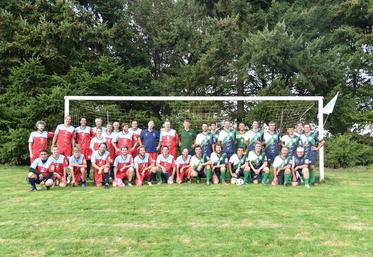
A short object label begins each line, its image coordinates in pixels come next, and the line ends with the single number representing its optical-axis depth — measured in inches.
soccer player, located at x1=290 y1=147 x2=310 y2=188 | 331.4
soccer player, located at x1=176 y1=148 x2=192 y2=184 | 347.3
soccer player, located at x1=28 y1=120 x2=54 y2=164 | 334.0
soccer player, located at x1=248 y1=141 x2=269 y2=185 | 340.2
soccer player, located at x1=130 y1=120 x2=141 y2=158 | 359.3
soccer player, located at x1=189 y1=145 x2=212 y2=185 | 343.6
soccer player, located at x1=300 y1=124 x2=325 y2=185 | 337.4
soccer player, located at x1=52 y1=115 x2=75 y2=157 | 342.6
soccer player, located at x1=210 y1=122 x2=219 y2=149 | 364.3
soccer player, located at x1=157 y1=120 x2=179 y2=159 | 360.5
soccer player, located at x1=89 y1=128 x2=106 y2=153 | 342.6
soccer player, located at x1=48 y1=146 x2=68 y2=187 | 311.3
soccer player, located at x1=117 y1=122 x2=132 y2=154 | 355.3
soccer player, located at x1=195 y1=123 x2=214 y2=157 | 358.9
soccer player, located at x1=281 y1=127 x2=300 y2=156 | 344.8
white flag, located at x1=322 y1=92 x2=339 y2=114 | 371.6
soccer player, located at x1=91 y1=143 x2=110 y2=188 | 324.5
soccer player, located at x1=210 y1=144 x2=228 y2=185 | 341.4
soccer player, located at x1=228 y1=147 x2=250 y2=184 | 338.6
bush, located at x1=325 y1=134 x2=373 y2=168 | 550.6
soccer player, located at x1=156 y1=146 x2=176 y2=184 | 341.7
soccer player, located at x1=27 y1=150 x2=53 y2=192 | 295.0
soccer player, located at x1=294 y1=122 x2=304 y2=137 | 352.5
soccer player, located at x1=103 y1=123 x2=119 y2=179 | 351.9
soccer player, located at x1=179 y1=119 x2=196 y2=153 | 375.9
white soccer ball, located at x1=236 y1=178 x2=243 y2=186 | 331.2
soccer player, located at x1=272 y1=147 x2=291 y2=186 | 331.0
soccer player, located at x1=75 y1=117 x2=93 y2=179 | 349.7
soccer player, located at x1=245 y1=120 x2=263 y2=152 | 355.6
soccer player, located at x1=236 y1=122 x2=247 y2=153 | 363.9
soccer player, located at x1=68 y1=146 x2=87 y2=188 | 321.1
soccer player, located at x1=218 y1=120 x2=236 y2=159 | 355.9
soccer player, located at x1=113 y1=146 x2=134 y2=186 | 329.1
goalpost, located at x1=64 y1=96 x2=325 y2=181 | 381.2
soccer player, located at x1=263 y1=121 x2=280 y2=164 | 352.8
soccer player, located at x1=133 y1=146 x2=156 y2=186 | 332.2
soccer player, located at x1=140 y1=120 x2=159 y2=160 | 359.3
